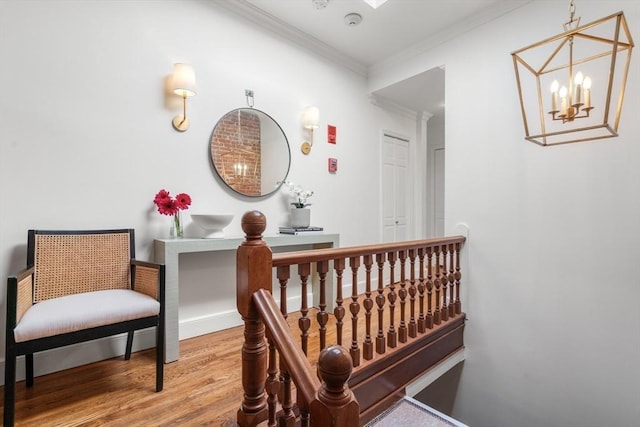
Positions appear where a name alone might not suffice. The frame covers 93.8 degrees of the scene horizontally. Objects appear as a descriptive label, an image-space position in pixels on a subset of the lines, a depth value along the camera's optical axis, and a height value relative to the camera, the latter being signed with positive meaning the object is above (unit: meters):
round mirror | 2.54 +0.56
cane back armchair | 1.31 -0.46
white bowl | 2.17 -0.06
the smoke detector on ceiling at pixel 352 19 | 2.77 +1.83
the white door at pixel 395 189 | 4.06 +0.34
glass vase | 2.18 -0.10
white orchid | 2.92 +0.20
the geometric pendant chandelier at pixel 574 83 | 1.67 +0.92
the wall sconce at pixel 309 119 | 3.05 +0.96
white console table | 1.93 -0.35
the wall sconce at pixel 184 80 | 2.16 +0.97
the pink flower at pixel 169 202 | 2.06 +0.08
